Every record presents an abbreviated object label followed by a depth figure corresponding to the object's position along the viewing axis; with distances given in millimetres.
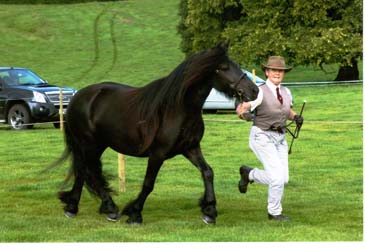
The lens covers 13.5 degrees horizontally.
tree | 70860
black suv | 41297
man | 15830
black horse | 15320
